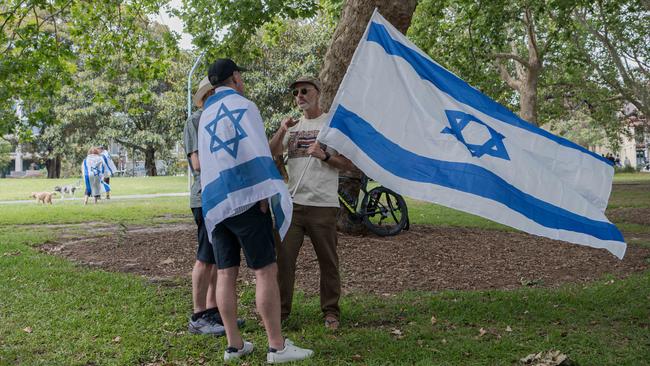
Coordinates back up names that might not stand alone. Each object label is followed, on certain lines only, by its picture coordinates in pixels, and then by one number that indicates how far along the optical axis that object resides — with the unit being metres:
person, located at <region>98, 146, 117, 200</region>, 20.14
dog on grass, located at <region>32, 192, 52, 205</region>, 20.38
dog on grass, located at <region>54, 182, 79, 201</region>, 23.53
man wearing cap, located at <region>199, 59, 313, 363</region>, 4.30
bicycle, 9.82
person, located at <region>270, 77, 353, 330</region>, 5.21
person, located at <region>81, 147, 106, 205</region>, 18.64
